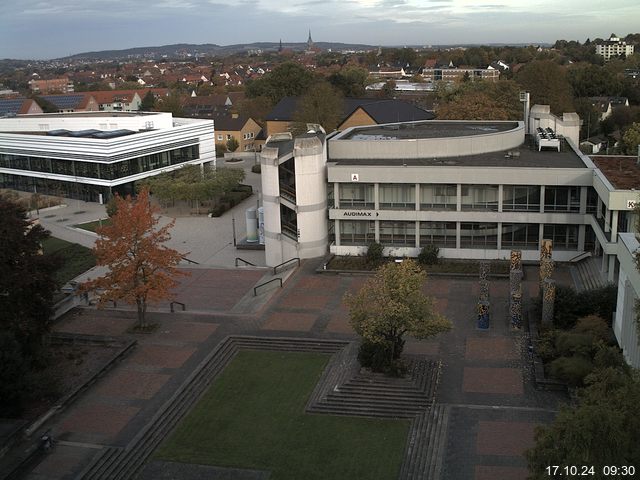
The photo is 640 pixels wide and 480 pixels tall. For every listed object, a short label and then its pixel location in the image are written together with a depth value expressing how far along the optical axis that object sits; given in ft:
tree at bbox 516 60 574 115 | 254.27
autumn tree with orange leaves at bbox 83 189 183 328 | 96.43
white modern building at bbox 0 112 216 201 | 201.01
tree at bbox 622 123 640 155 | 183.11
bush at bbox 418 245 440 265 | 123.75
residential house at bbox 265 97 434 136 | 262.26
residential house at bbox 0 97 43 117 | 383.24
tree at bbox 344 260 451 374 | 79.97
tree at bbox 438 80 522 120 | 210.59
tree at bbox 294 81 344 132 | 250.16
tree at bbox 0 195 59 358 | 81.92
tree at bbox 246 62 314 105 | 353.51
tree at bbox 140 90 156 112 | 397.21
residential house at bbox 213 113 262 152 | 296.71
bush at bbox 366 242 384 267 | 125.18
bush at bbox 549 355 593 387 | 75.77
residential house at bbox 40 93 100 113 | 437.66
